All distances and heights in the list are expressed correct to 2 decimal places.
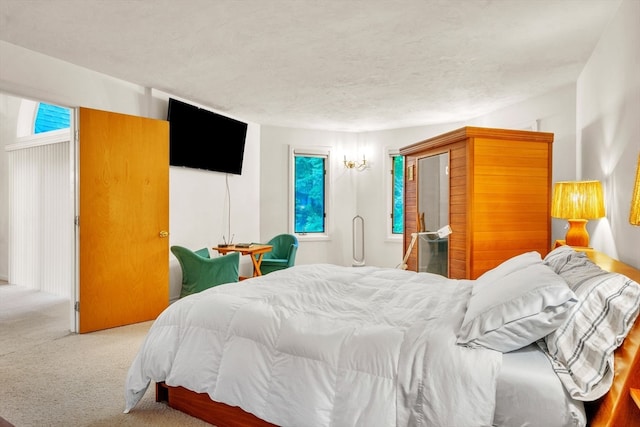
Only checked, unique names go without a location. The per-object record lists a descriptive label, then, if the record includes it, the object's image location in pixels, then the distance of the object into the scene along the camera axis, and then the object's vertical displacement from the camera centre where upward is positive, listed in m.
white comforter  1.46 -0.63
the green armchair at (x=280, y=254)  5.36 -0.65
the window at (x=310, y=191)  6.43 +0.31
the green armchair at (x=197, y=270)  4.16 -0.67
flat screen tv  4.43 +0.89
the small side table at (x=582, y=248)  2.70 -0.26
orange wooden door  3.52 -0.10
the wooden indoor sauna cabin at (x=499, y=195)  3.65 +0.15
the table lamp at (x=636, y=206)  1.42 +0.02
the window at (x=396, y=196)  6.41 +0.24
